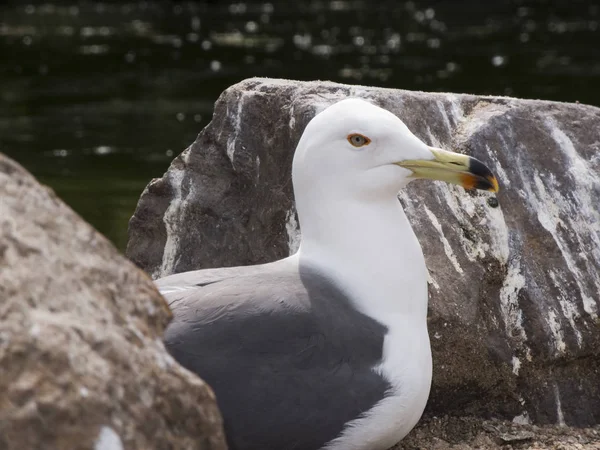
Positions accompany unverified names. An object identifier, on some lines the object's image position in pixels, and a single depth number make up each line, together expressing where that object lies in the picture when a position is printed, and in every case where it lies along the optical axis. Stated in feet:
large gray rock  29.81
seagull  23.22
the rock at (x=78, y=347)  15.67
